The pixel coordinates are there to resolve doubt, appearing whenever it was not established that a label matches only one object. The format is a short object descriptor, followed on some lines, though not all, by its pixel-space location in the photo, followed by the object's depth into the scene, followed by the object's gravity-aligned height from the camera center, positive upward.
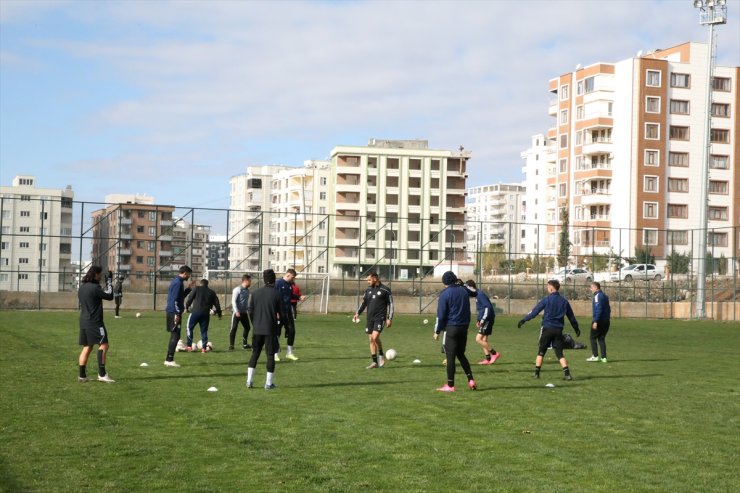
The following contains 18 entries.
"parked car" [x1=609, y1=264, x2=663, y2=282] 58.00 -0.03
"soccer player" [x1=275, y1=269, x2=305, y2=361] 21.27 -0.91
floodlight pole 50.53 +7.09
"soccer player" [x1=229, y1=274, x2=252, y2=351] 23.41 -1.03
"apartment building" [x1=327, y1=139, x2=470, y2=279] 124.88 +11.91
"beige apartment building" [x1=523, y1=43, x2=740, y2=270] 92.62 +13.64
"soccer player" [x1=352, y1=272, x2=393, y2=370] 19.55 -0.96
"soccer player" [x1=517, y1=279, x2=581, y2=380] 17.98 -1.03
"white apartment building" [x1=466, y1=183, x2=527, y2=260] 145.46 +5.48
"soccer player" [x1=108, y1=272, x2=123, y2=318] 39.50 -1.45
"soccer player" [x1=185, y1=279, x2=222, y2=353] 22.20 -1.01
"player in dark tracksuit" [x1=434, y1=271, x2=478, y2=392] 15.68 -0.92
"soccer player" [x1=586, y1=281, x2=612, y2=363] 22.05 -1.14
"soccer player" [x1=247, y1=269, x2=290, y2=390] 15.36 -0.96
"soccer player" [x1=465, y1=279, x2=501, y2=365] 20.25 -1.00
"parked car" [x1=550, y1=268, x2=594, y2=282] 58.04 -0.23
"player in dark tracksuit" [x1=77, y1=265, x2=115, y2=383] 15.80 -0.94
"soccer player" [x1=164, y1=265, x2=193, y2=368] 19.08 -1.04
